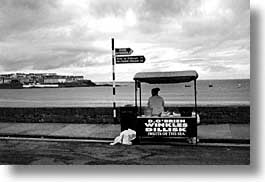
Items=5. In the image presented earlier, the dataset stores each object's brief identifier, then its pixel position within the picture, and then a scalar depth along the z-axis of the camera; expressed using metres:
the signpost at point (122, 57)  6.62
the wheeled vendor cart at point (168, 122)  6.34
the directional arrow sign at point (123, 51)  6.71
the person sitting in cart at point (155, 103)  6.74
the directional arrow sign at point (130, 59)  6.58
